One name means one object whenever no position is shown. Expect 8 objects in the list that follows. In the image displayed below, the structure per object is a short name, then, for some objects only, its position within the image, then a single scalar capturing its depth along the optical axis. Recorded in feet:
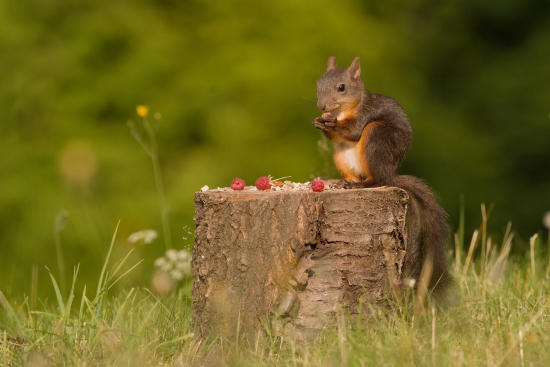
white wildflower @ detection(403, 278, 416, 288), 17.55
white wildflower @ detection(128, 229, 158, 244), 24.45
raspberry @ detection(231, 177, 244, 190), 21.07
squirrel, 22.11
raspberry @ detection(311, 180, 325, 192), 20.57
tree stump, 19.79
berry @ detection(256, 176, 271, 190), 21.16
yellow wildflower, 26.60
